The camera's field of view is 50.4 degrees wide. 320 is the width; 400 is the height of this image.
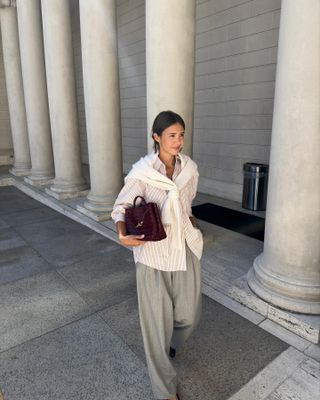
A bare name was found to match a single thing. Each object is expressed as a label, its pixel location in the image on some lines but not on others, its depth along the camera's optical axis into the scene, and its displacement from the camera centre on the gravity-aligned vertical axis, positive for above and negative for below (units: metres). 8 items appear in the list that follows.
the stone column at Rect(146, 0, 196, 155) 4.71 +0.85
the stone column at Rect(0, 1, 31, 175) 11.49 +1.03
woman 2.30 -0.91
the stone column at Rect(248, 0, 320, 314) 3.11 -0.54
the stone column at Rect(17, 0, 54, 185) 9.62 +0.79
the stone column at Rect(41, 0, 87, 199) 8.11 +0.44
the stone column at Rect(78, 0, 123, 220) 6.51 +0.29
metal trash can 7.41 -1.48
